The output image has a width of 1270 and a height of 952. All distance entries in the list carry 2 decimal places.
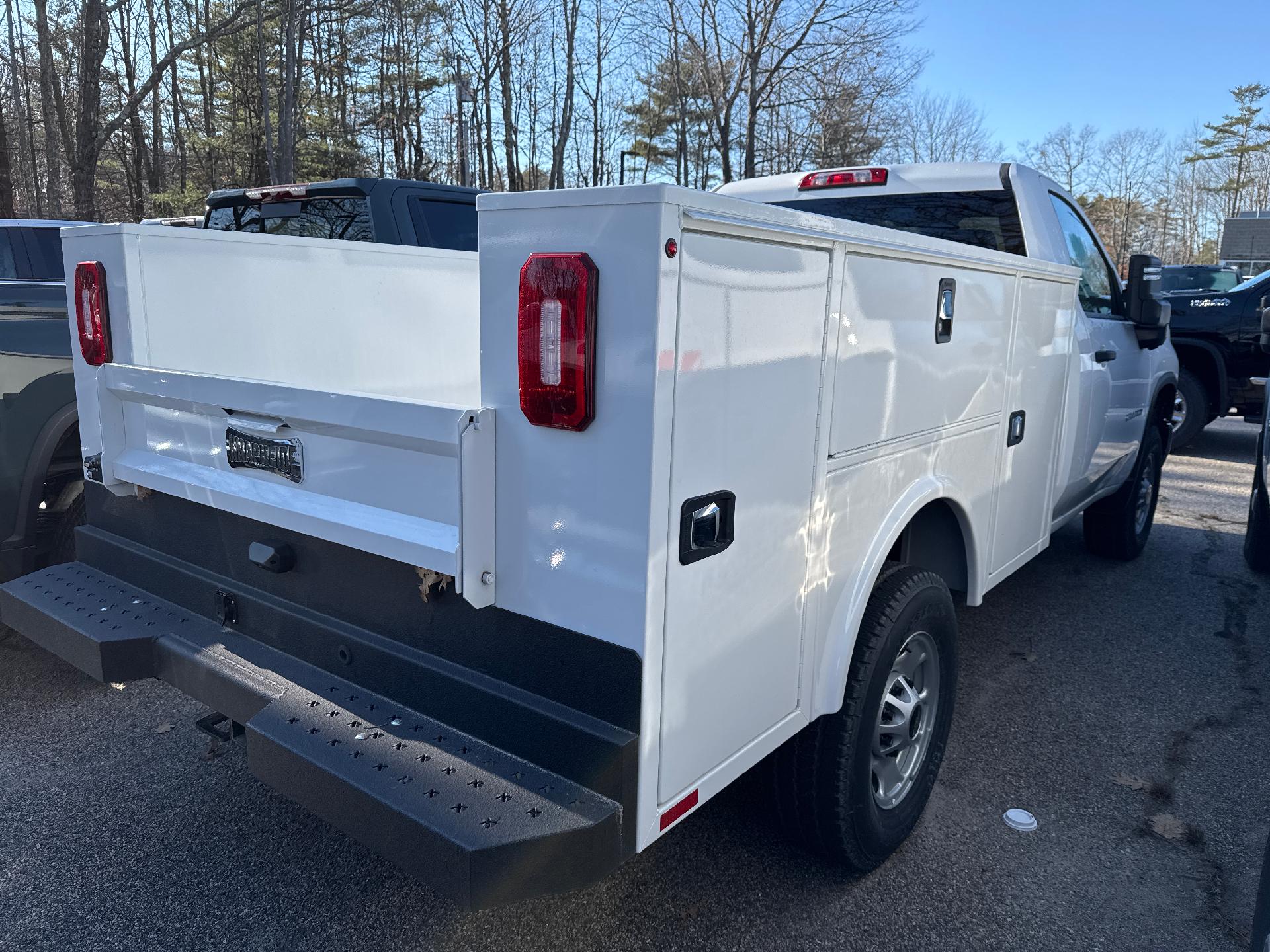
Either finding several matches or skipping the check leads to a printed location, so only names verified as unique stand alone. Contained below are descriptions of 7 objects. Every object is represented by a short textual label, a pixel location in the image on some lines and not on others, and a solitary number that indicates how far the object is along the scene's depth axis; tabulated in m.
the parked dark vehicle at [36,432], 3.83
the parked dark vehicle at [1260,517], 5.29
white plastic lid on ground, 2.99
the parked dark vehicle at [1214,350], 10.20
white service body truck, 1.68
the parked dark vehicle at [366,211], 4.90
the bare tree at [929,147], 32.80
